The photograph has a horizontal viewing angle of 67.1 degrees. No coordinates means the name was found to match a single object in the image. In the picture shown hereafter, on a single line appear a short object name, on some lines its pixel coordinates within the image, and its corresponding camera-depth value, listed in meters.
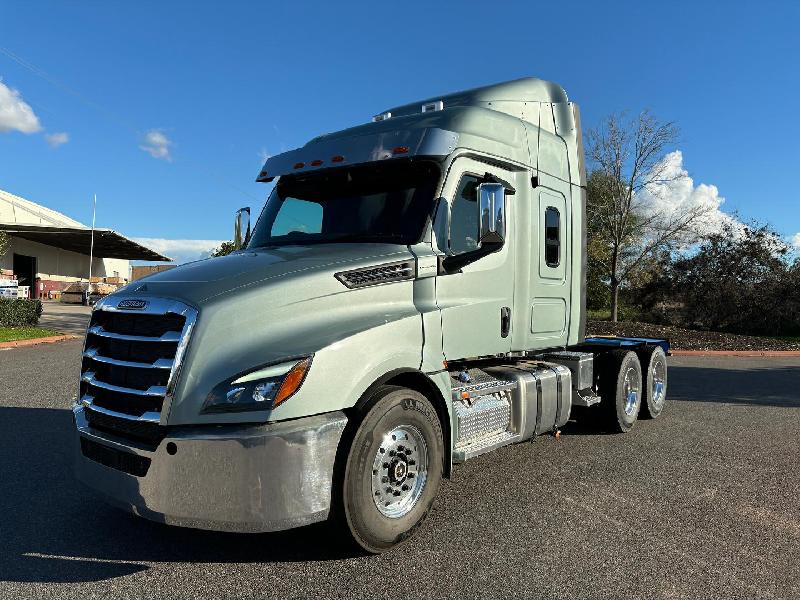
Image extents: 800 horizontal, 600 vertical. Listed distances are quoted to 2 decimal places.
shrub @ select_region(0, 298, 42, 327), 18.45
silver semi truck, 3.20
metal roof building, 44.75
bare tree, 22.88
